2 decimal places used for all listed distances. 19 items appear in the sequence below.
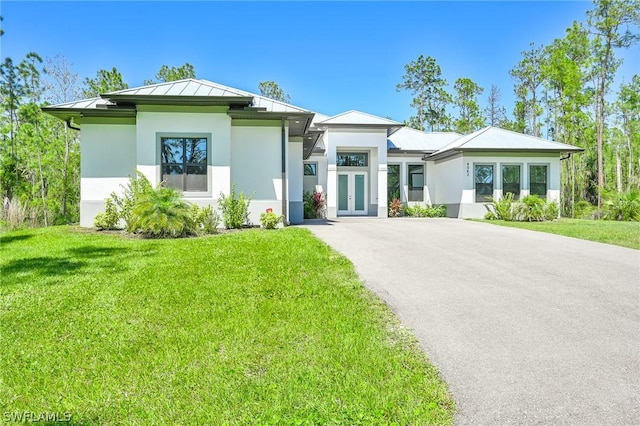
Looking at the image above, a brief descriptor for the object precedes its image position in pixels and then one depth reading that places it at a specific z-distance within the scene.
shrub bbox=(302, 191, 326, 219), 19.72
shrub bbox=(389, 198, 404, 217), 21.23
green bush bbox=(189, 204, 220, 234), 10.89
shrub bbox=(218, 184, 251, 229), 12.10
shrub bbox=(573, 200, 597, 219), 23.64
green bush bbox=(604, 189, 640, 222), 18.53
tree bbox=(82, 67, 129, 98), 21.28
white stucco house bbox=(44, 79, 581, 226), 12.19
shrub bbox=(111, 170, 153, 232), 10.51
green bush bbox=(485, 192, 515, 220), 18.14
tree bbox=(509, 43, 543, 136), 32.52
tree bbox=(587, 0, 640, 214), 23.03
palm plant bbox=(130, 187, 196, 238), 9.91
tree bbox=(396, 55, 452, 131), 39.09
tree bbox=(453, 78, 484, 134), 38.47
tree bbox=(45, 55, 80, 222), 19.23
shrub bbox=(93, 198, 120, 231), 11.67
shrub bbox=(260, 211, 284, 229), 12.00
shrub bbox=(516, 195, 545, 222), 17.58
